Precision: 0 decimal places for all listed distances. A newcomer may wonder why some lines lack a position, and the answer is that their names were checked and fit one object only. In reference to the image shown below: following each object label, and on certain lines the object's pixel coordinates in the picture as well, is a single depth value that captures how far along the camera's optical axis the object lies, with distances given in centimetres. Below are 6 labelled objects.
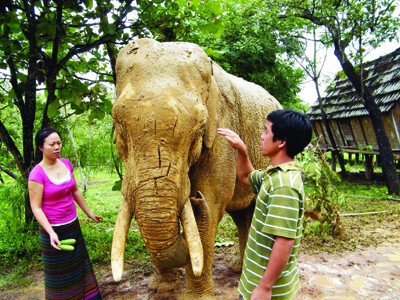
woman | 316
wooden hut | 1097
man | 194
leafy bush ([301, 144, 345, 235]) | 614
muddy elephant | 250
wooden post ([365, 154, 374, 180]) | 1353
